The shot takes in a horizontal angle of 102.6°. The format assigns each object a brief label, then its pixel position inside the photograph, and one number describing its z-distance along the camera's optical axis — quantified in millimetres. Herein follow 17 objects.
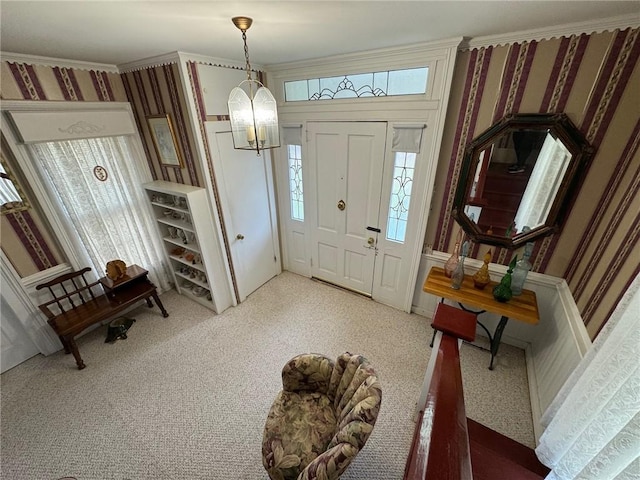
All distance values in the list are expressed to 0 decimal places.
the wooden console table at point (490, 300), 2006
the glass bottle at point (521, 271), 2037
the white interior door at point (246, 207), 2508
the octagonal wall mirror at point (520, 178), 1806
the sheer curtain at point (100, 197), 2289
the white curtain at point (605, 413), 818
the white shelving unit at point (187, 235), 2525
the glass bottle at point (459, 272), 2217
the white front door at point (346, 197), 2523
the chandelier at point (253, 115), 1464
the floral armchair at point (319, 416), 1093
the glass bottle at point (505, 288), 2057
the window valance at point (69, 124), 1980
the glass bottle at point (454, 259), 2357
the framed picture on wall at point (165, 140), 2420
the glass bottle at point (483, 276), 2189
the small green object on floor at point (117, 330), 2623
